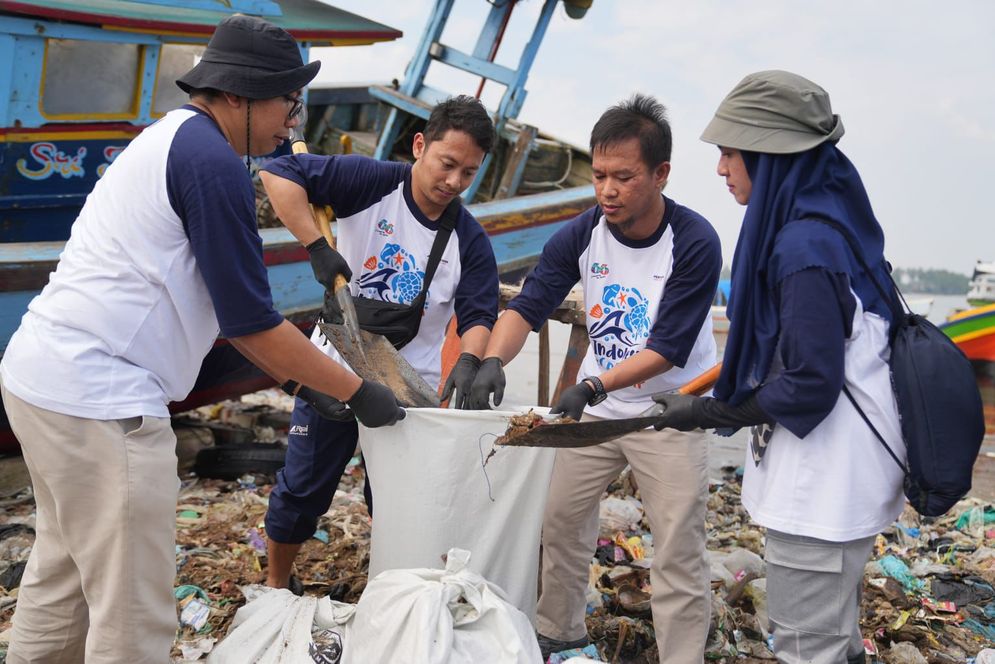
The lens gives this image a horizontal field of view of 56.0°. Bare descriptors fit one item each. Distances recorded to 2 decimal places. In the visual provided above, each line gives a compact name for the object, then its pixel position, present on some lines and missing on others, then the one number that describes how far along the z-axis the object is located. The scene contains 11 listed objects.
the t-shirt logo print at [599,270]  3.23
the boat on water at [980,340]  8.40
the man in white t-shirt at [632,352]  3.03
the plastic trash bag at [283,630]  2.53
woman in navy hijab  2.23
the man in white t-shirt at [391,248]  3.16
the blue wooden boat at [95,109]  4.79
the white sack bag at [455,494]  2.74
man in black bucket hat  2.06
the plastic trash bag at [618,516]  4.68
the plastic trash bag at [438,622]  2.37
